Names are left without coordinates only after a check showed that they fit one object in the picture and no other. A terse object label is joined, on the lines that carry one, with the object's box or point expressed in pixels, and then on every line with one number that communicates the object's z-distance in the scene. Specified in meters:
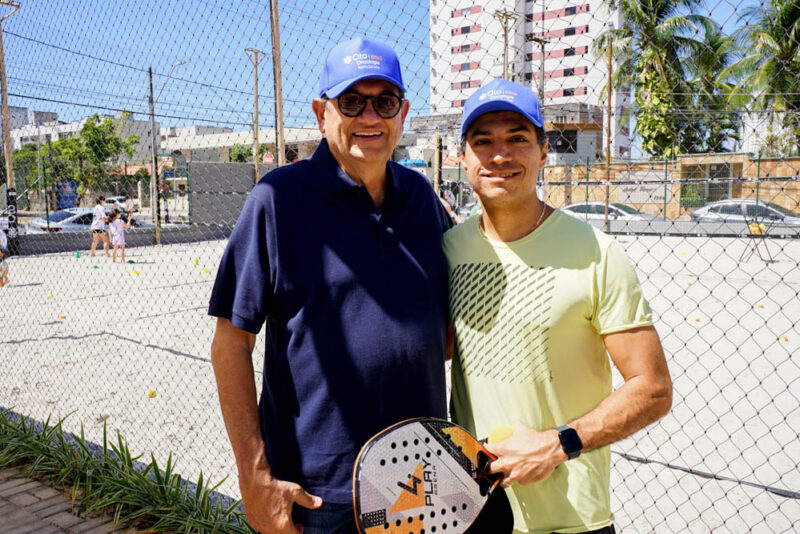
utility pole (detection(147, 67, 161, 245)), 10.73
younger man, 1.49
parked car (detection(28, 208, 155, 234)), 22.37
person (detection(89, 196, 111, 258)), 17.83
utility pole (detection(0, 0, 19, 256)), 12.65
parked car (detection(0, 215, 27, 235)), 19.23
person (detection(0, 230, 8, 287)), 11.68
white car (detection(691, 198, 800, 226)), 10.79
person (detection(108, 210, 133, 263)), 17.27
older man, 1.68
